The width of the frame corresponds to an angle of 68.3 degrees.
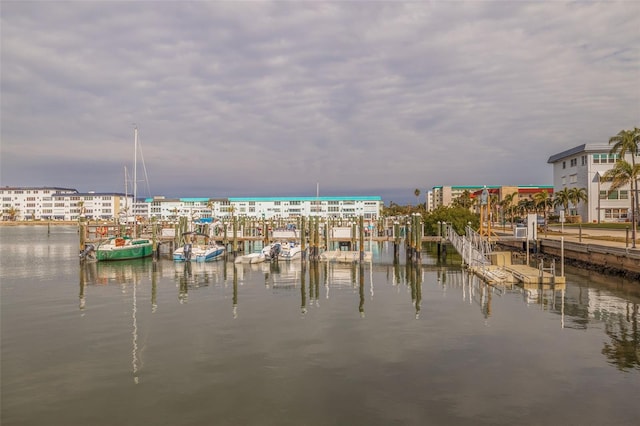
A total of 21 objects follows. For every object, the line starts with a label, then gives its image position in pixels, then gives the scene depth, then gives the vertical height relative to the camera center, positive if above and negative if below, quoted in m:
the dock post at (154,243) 57.01 -3.28
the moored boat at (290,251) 56.75 -4.33
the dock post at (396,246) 58.60 -4.08
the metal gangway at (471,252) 43.38 -3.70
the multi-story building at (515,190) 167.25 +8.22
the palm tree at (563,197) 86.88 +3.06
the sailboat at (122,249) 55.28 -3.79
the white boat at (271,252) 56.56 -4.32
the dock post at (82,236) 53.31 -2.08
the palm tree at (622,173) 57.09 +4.95
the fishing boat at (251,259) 53.41 -4.83
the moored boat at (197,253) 55.78 -4.32
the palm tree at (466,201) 127.53 +3.88
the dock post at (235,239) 59.14 -2.89
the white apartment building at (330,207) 194.25 +3.45
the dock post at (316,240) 55.34 -2.86
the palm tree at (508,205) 123.94 +2.44
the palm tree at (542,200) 89.04 +2.73
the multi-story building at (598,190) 89.00 +4.42
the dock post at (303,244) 55.88 -3.34
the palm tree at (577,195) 87.12 +3.43
